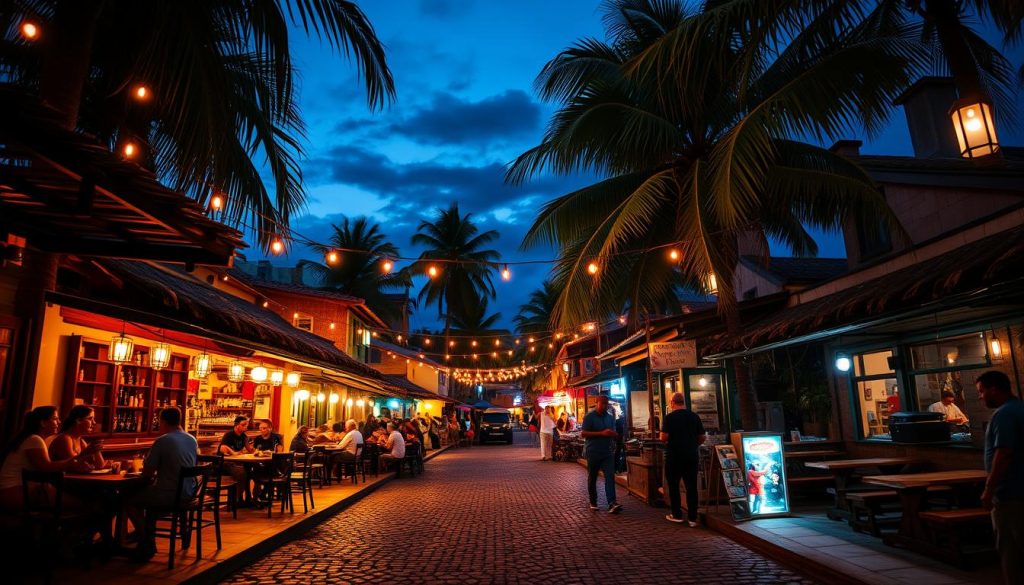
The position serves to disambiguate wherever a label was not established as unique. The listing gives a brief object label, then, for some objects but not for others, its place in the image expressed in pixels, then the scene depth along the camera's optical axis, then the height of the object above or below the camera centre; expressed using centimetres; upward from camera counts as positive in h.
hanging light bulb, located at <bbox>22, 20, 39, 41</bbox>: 706 +456
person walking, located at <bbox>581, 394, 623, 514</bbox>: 1066 -66
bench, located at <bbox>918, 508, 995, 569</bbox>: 602 -136
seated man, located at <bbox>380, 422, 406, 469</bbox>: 1719 -98
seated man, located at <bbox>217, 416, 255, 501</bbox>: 1030 -57
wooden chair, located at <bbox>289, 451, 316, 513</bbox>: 1055 -101
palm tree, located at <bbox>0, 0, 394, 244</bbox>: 596 +373
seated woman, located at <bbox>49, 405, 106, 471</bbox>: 650 -22
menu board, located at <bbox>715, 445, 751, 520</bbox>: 885 -108
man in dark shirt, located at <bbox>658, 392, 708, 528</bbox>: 943 -61
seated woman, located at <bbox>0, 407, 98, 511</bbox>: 581 -38
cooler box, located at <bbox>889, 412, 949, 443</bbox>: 948 -34
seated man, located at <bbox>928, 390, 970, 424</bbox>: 1032 -7
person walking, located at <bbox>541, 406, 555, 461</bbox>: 2467 -81
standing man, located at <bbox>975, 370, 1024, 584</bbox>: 467 -63
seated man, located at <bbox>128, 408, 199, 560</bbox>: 660 -74
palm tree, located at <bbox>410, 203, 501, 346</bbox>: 3888 +1025
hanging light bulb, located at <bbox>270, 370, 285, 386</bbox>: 1526 +99
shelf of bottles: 962 +56
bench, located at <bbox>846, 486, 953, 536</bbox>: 731 -126
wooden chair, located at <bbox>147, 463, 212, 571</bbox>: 660 -101
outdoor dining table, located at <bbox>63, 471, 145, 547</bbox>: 632 -70
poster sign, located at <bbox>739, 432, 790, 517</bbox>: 903 -99
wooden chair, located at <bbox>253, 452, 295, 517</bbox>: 1003 -104
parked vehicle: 4128 -91
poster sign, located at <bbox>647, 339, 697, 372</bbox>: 1183 +106
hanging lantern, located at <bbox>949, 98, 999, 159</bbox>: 600 +275
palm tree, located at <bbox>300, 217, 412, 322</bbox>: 3662 +856
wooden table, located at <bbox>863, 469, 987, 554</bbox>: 671 -101
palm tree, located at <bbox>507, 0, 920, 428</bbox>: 852 +458
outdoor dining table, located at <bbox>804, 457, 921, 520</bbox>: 850 -91
